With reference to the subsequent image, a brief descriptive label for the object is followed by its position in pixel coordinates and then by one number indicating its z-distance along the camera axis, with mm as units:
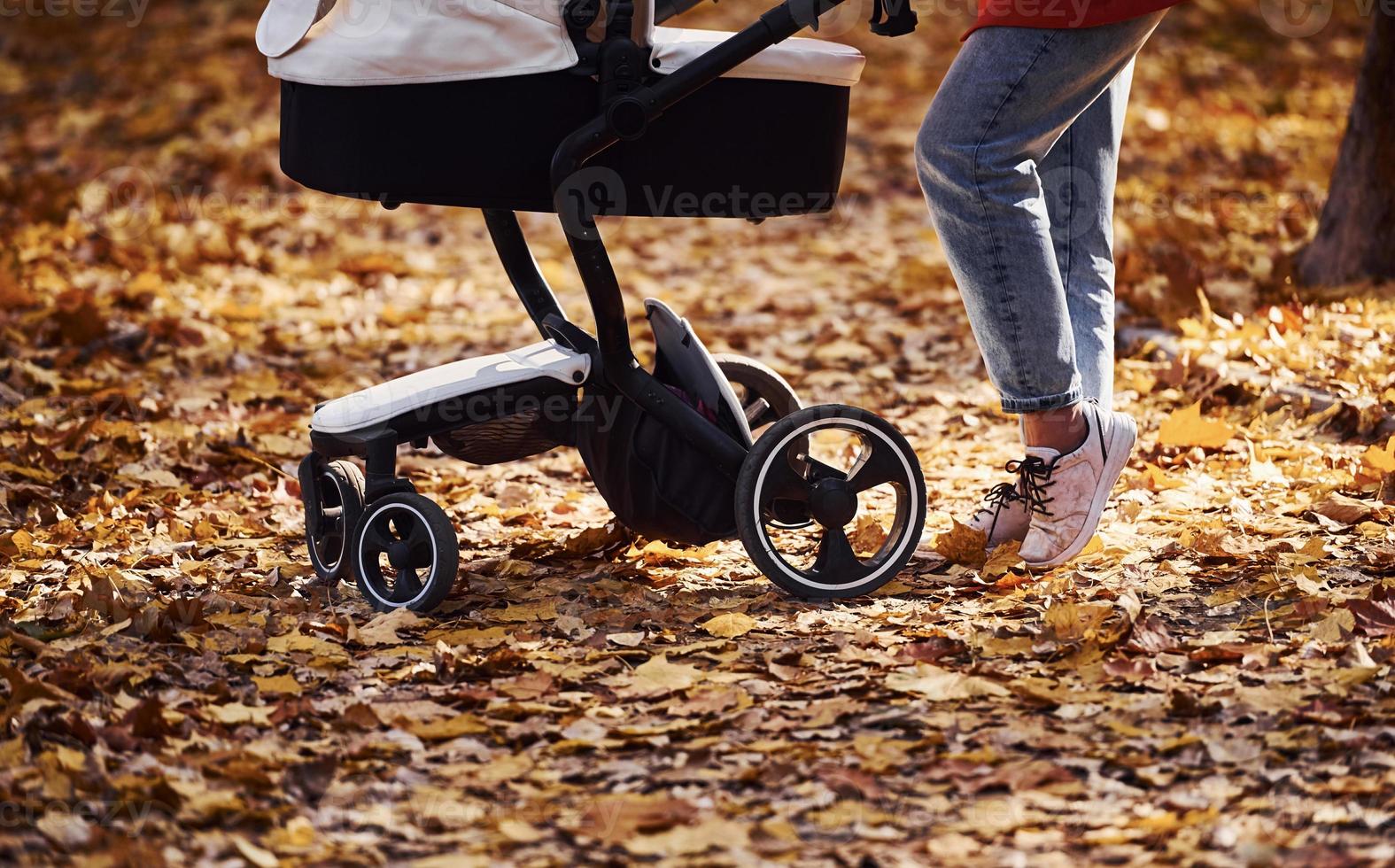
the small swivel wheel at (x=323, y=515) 5578
